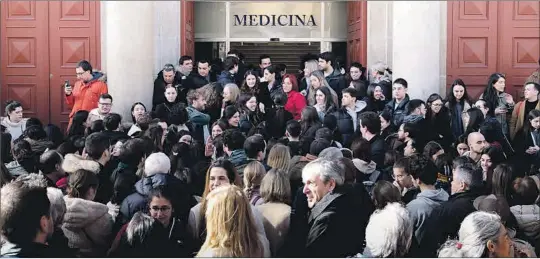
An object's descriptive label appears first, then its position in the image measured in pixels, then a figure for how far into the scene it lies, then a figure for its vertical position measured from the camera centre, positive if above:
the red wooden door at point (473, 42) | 15.81 +0.90
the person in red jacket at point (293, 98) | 13.30 +0.02
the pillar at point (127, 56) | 14.04 +0.62
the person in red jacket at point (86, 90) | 13.70 +0.13
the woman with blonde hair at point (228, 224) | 6.00 -0.75
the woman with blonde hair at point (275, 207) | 7.21 -0.79
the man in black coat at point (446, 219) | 7.41 -0.90
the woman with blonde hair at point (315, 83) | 13.48 +0.22
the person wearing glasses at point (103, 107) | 12.49 -0.09
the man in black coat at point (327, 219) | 7.03 -0.85
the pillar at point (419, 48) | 14.28 +0.74
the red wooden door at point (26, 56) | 15.80 +0.69
